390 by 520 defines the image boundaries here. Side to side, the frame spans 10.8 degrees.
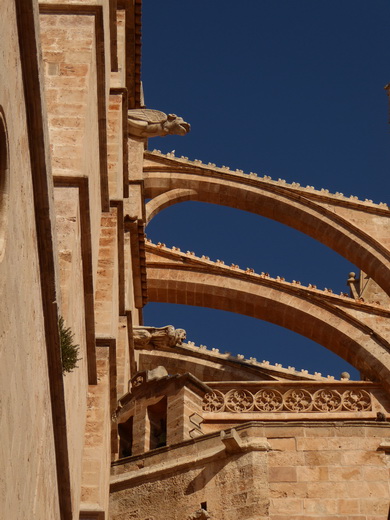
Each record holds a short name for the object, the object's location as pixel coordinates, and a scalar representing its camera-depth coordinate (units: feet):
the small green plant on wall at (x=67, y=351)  36.78
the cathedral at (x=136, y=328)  29.20
